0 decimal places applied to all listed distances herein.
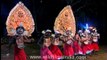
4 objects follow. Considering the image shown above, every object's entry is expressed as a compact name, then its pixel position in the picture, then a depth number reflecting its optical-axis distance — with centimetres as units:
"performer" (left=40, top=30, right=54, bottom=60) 869
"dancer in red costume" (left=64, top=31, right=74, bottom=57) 1050
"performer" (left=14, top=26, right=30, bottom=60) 889
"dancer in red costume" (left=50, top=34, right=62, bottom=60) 941
